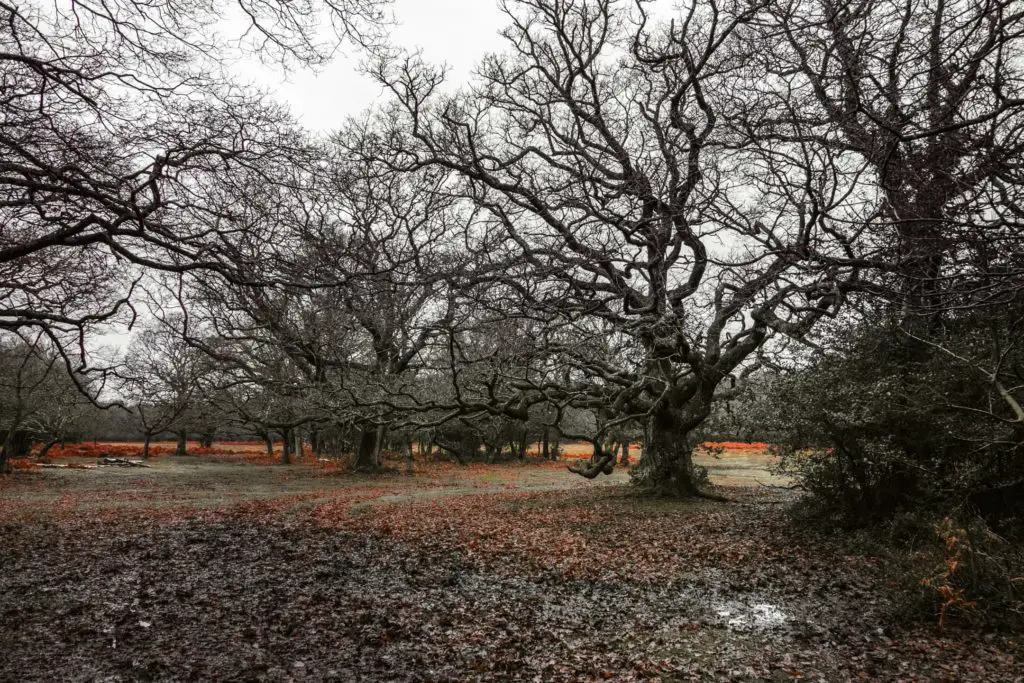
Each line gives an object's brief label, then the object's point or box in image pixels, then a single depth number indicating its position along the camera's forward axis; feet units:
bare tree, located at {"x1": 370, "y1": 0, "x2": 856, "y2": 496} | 36.47
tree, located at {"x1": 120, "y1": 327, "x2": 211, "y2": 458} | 74.03
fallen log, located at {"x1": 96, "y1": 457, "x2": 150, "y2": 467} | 101.45
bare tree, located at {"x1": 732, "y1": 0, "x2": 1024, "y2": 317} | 17.52
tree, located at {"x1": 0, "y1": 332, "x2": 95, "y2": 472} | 77.41
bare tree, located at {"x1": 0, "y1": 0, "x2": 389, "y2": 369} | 20.35
